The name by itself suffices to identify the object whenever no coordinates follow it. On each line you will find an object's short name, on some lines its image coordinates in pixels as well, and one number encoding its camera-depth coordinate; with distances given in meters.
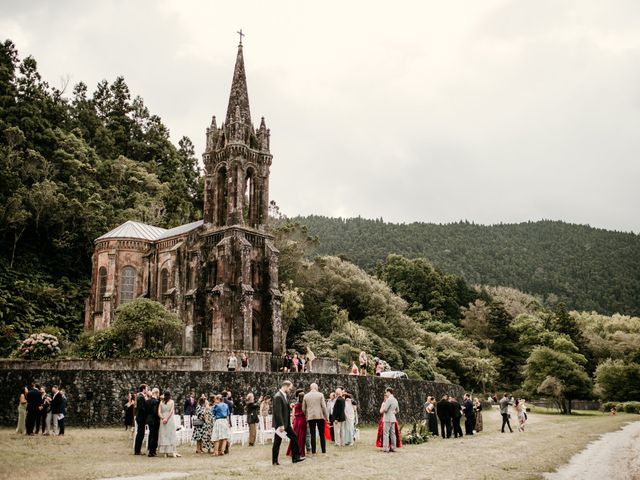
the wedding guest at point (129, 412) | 21.25
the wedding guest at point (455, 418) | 23.66
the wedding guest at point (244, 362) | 29.86
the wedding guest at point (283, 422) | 14.13
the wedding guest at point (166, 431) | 16.36
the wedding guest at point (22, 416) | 20.12
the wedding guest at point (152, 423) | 16.17
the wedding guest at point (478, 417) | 27.19
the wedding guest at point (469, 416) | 25.50
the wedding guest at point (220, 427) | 16.94
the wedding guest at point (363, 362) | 33.25
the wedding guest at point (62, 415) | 19.86
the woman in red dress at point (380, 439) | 18.62
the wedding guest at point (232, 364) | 27.50
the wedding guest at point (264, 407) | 22.26
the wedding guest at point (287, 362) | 35.69
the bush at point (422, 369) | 54.00
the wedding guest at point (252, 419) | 20.14
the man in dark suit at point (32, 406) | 19.41
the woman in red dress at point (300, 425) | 15.64
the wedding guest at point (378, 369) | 36.26
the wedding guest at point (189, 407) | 20.95
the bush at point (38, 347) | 31.16
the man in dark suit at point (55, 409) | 19.92
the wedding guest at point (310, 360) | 33.03
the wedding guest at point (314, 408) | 15.98
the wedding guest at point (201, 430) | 17.72
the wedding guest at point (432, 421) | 23.62
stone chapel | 42.16
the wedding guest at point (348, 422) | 19.73
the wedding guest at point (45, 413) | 19.87
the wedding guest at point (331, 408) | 20.33
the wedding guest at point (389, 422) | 17.25
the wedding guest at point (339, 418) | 18.91
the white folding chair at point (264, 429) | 21.26
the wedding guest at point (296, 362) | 32.12
